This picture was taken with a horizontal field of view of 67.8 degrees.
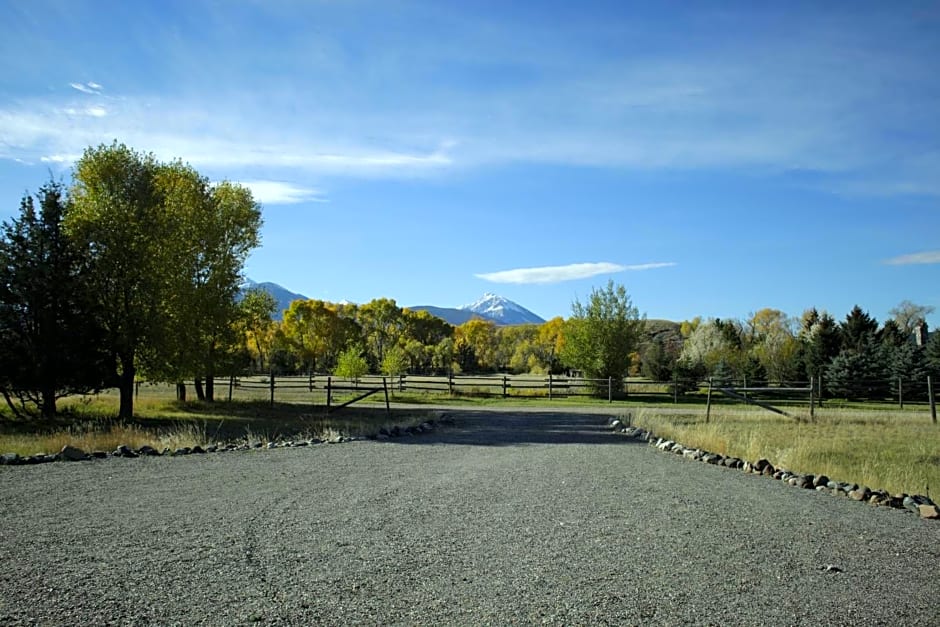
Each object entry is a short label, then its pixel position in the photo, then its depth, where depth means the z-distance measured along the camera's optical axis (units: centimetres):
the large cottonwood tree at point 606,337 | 4178
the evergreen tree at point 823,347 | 4698
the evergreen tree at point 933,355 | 3858
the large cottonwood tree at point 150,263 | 2238
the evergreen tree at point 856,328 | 4769
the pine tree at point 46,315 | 2027
